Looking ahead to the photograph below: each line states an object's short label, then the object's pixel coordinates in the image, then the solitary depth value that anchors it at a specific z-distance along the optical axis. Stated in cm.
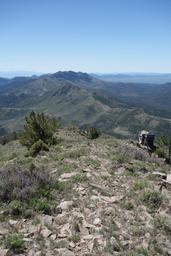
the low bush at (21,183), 900
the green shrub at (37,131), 2101
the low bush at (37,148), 1639
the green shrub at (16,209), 822
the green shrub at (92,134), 2599
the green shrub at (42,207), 845
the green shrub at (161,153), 1958
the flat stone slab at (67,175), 1108
